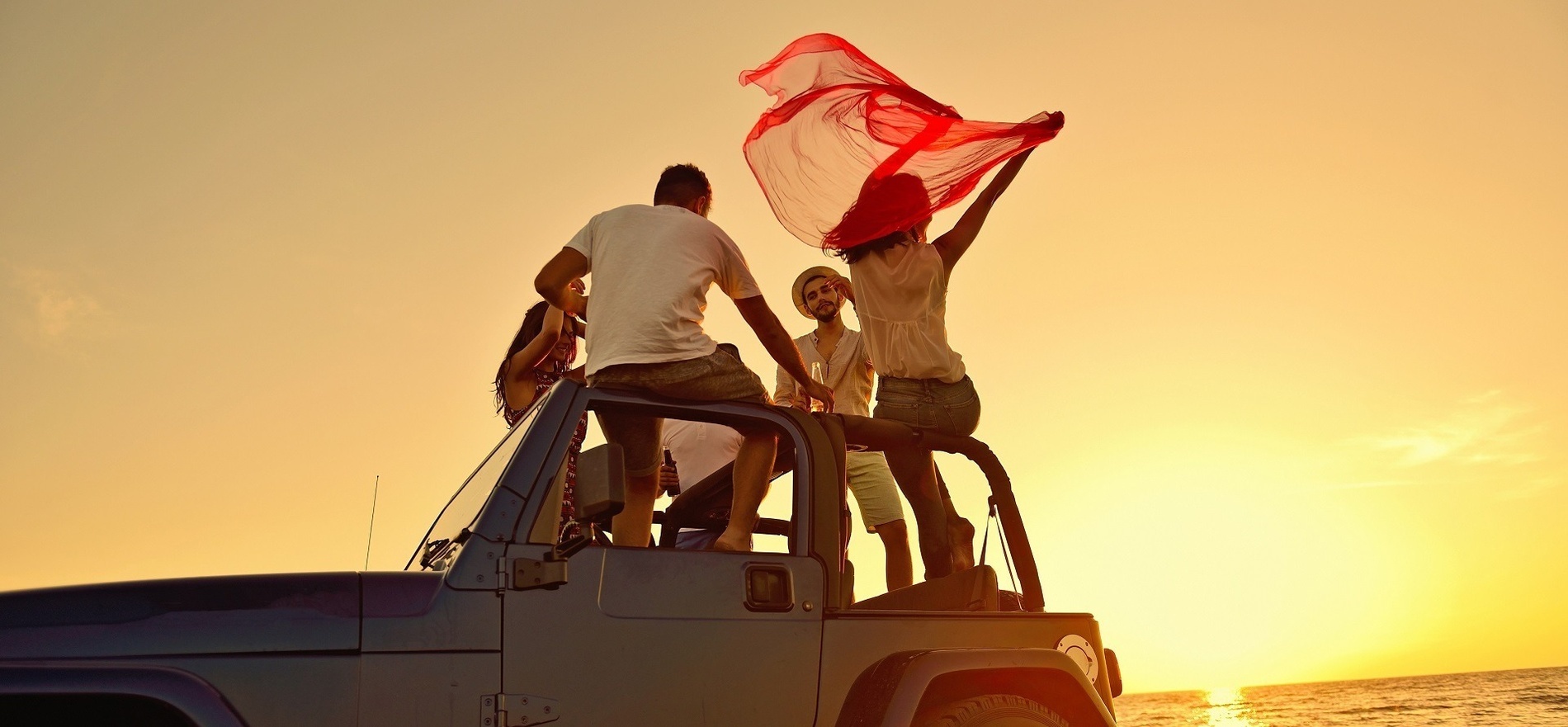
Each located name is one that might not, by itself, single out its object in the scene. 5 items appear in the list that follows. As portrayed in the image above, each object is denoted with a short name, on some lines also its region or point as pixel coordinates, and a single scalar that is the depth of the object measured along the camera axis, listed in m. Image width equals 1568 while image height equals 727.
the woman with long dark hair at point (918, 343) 4.21
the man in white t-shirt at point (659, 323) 3.63
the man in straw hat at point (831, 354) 6.84
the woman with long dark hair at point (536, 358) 5.33
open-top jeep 2.67
